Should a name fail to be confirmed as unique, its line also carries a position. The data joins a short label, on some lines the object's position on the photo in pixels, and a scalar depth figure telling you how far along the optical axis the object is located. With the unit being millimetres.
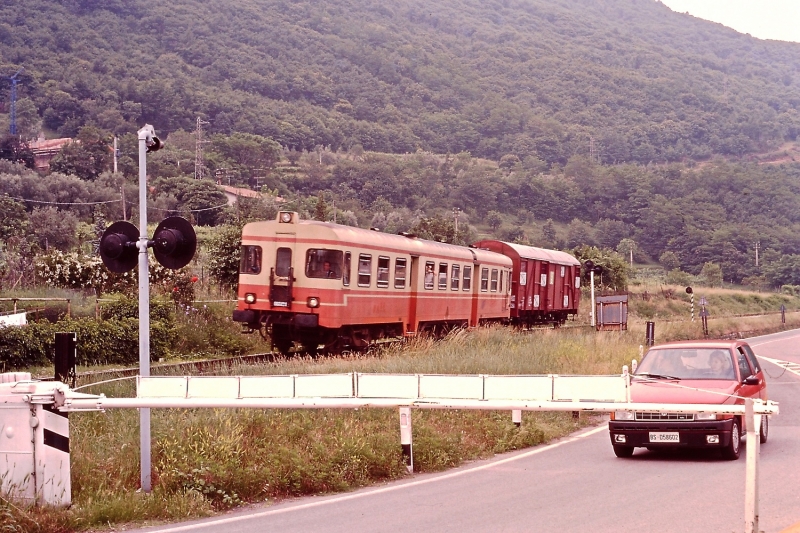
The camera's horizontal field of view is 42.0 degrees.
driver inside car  13477
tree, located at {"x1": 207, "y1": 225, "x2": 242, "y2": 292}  37594
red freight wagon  38156
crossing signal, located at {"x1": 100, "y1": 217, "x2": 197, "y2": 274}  10539
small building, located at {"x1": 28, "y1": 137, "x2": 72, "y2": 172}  106938
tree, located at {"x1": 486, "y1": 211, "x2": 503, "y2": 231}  115569
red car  12125
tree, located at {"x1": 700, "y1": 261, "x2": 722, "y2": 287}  101825
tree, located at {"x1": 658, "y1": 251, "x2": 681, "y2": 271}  117938
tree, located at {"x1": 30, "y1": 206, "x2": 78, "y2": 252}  62594
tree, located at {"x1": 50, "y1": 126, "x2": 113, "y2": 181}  97194
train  23375
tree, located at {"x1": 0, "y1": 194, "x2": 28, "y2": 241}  59334
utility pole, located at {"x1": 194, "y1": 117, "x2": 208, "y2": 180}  106438
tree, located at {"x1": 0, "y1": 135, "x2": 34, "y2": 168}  108312
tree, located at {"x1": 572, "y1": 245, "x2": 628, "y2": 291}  63750
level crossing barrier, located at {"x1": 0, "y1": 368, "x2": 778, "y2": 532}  8898
